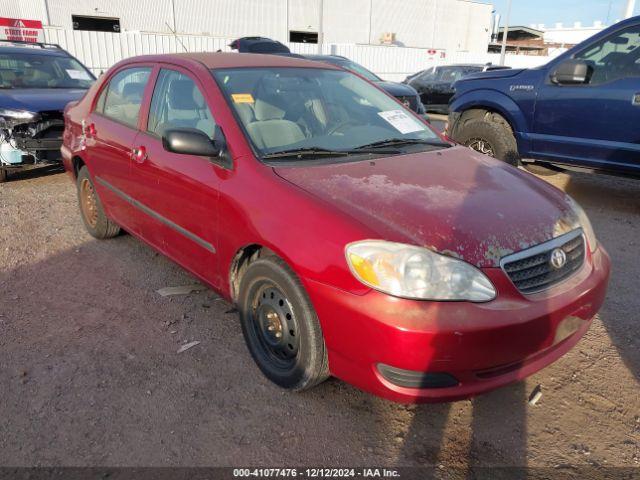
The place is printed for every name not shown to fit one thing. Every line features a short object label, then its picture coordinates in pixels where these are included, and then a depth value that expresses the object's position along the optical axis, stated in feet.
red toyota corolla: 6.77
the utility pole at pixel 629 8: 47.62
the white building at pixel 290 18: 92.58
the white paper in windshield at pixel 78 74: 24.98
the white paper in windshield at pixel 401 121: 11.16
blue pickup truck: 17.07
